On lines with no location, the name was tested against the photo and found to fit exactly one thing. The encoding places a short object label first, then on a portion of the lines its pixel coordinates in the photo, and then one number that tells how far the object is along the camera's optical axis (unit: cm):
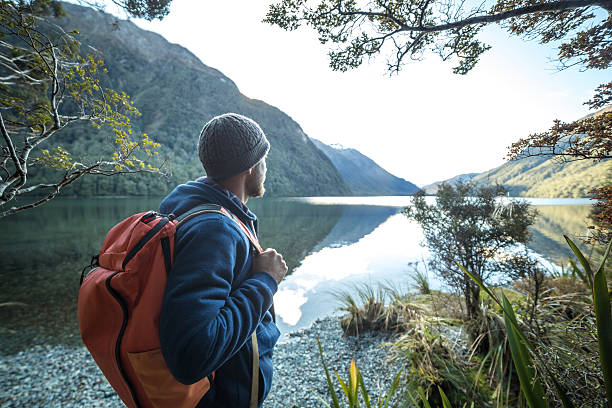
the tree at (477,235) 388
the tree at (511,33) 229
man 83
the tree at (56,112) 213
